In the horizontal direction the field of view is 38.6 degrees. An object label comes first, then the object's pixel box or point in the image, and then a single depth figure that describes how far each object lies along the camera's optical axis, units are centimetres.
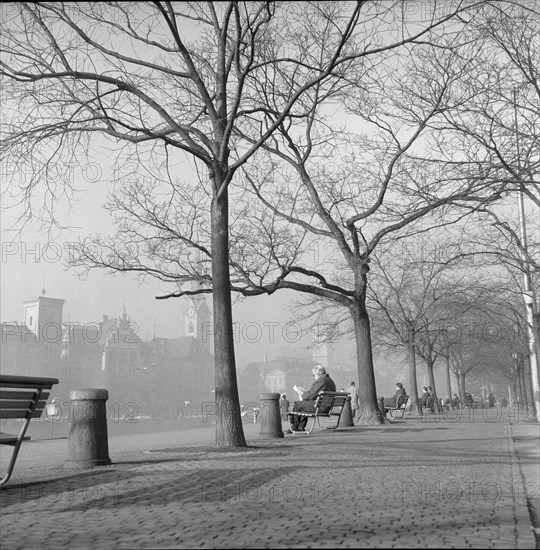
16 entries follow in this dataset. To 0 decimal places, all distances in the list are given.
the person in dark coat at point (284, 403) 2774
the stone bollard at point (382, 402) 2750
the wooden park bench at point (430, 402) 4145
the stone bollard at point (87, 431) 952
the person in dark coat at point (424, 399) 3976
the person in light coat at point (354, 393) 3295
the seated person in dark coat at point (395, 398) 2935
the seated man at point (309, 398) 1764
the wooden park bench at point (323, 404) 1730
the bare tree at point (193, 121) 1235
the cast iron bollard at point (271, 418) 1608
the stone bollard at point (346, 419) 2078
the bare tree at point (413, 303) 3612
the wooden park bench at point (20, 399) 729
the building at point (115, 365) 11200
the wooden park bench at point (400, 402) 2783
